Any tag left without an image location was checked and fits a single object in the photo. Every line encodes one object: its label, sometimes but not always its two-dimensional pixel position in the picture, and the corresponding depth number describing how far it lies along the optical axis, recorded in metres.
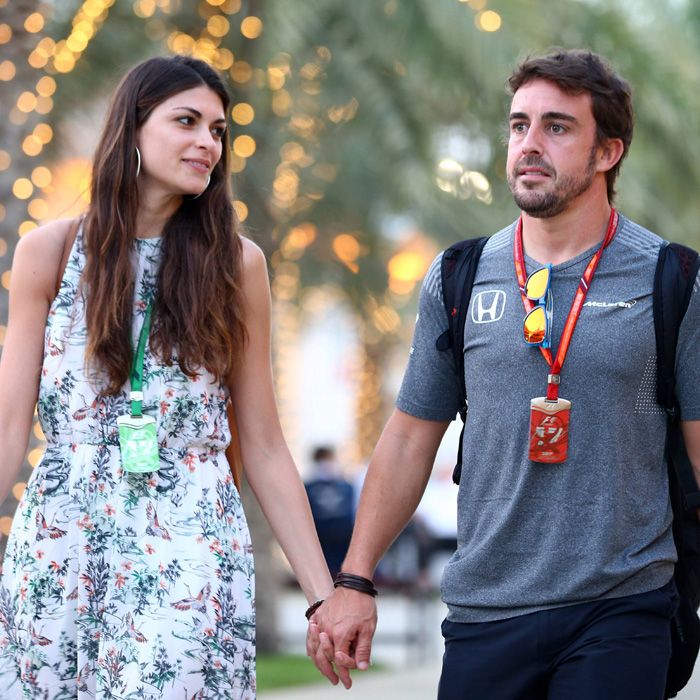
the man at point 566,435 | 7.37
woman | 7.54
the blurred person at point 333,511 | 29.53
